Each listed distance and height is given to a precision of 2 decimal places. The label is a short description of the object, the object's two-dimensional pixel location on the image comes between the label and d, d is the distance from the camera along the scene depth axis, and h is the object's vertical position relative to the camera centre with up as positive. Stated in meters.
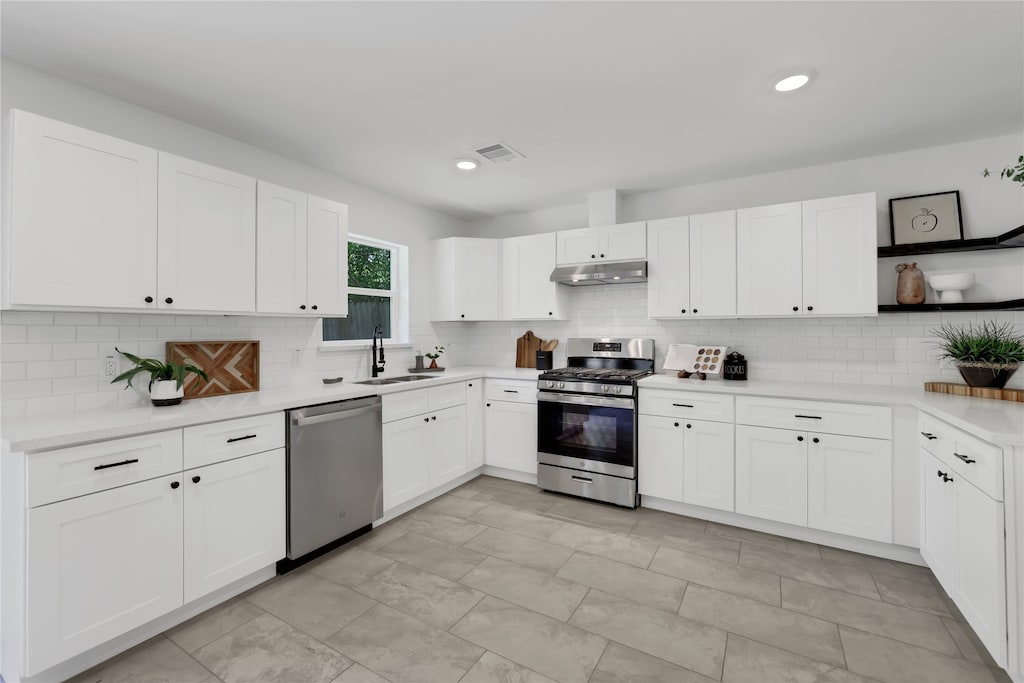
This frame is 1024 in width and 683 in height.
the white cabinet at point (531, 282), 4.12 +0.59
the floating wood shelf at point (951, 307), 2.68 +0.23
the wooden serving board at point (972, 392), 2.41 -0.29
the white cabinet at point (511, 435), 3.85 -0.82
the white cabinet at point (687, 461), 3.06 -0.85
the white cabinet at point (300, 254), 2.67 +0.59
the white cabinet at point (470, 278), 4.35 +0.65
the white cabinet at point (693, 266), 3.34 +0.60
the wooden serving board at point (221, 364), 2.56 -0.12
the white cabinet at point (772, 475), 2.81 -0.86
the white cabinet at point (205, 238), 2.23 +0.57
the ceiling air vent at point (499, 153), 3.00 +1.33
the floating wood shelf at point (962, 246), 2.59 +0.62
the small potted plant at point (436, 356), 4.25 -0.12
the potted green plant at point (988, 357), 2.56 -0.09
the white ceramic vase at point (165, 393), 2.26 -0.25
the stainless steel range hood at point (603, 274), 3.63 +0.59
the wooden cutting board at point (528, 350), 4.54 -0.07
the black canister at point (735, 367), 3.43 -0.19
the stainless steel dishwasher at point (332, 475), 2.48 -0.80
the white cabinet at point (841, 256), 2.90 +0.58
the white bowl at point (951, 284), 2.80 +0.37
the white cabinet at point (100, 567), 1.62 -0.89
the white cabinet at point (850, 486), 2.59 -0.87
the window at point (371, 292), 3.77 +0.47
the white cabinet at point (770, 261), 3.12 +0.59
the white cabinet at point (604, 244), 3.69 +0.86
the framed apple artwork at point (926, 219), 2.93 +0.84
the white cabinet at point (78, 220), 1.80 +0.55
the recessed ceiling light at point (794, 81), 2.13 +1.29
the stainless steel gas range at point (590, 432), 3.35 -0.71
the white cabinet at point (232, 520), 2.06 -0.88
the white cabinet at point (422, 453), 3.12 -0.85
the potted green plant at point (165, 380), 2.24 -0.19
